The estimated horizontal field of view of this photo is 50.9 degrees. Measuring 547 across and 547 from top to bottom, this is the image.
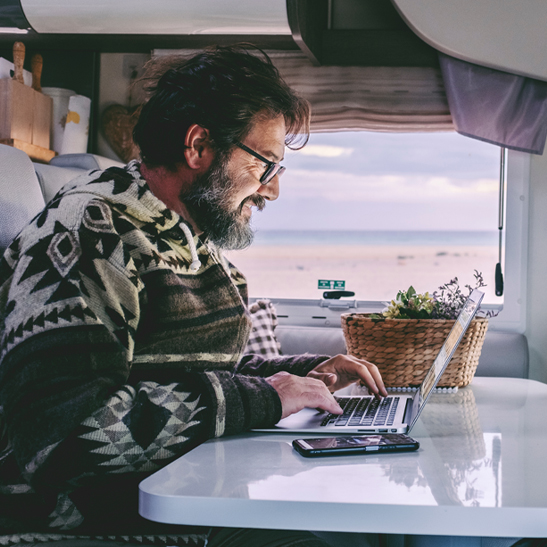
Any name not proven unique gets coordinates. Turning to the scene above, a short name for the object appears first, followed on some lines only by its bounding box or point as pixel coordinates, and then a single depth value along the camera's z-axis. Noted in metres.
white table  0.62
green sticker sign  2.42
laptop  0.94
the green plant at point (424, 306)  1.44
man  0.80
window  2.37
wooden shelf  2.03
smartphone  0.81
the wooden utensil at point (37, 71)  2.25
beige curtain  2.23
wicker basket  1.38
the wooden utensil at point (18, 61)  2.06
